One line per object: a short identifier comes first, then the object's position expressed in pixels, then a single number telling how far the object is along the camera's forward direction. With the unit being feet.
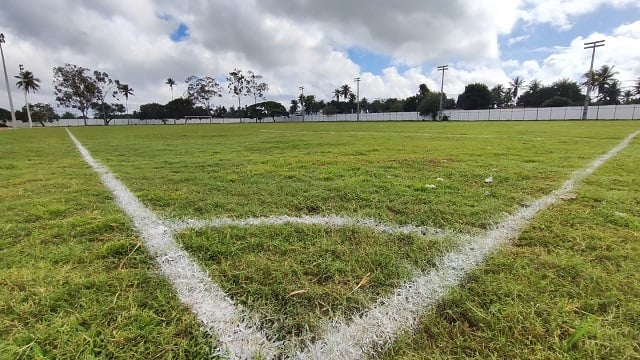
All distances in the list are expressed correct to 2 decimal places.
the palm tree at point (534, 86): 212.60
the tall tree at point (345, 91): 291.99
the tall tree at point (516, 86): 235.30
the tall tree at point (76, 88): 178.57
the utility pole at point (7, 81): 124.64
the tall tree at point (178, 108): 228.63
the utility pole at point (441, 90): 158.10
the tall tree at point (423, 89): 222.07
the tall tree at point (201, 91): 224.33
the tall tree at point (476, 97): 199.41
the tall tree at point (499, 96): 223.10
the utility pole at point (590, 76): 121.49
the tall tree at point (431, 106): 177.58
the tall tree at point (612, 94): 187.73
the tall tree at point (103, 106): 189.98
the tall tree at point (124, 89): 207.92
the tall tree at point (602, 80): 172.65
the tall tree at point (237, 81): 232.32
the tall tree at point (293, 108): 288.30
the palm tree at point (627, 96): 192.44
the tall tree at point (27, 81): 164.09
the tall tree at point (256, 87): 240.73
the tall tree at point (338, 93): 294.25
